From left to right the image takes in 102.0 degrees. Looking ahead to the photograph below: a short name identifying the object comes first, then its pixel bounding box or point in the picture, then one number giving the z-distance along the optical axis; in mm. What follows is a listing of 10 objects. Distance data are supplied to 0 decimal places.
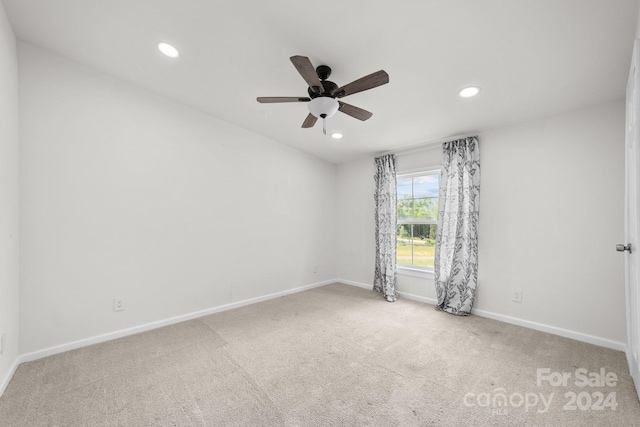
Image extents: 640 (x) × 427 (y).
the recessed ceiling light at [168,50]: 2070
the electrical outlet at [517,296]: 2932
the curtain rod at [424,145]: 3343
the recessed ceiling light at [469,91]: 2312
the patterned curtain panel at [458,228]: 3223
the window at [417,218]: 3887
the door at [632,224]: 1426
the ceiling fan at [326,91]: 1766
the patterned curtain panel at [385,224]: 4007
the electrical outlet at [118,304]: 2548
